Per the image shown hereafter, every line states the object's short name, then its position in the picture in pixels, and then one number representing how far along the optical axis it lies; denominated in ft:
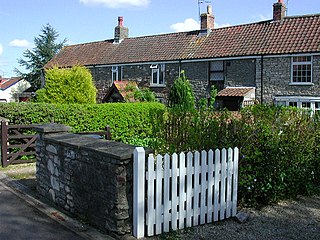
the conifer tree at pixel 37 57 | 164.04
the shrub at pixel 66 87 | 54.85
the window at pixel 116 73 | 100.48
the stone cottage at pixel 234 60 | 69.31
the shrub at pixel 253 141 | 21.15
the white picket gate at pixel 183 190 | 16.19
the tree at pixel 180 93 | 73.82
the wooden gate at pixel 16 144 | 35.40
